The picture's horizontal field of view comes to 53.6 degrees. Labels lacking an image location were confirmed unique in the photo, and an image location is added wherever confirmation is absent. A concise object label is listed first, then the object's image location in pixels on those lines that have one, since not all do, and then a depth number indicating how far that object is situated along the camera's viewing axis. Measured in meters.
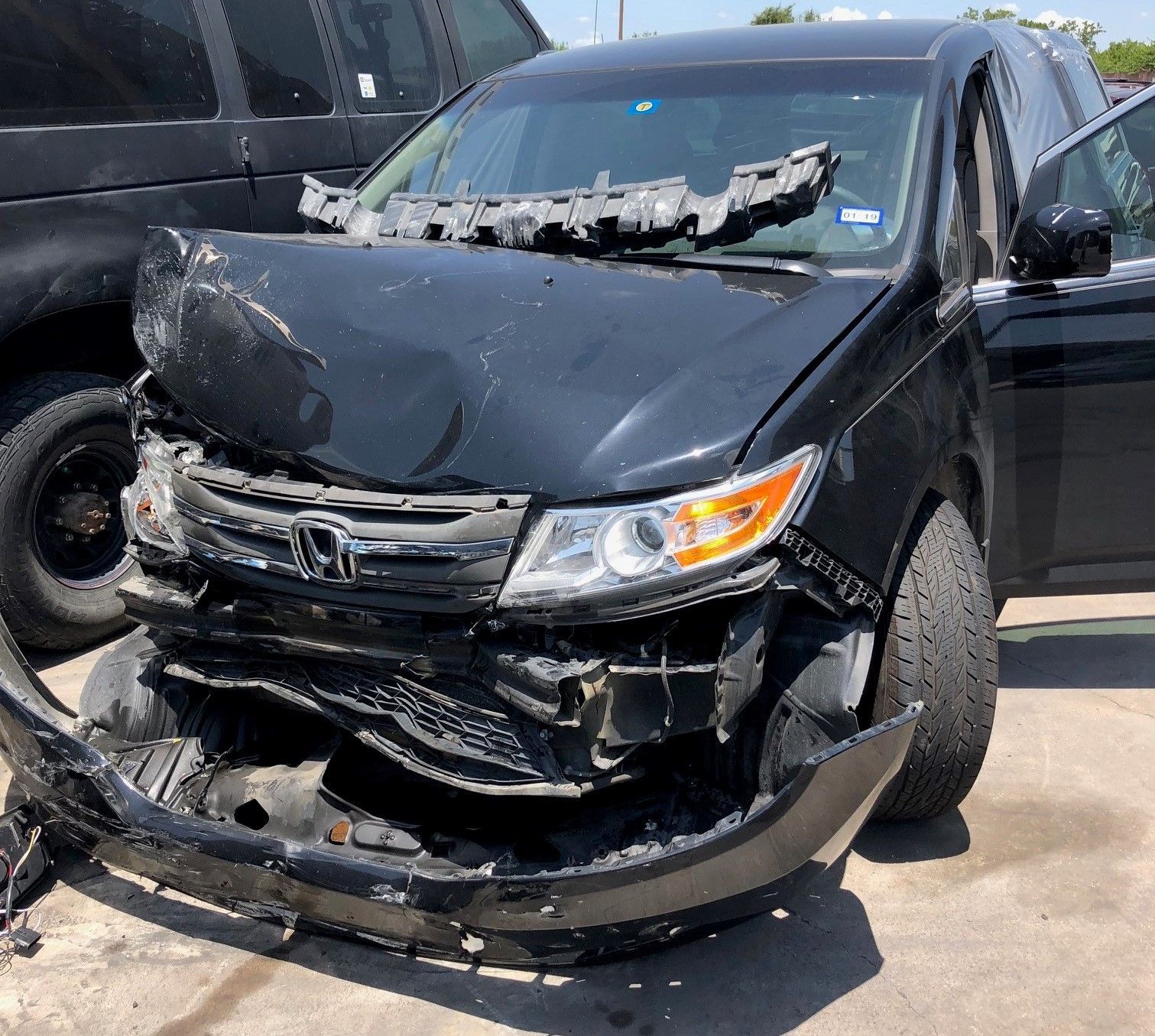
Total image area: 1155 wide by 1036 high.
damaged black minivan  1.92
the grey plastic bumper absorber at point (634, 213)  2.65
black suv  3.48
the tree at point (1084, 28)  49.78
